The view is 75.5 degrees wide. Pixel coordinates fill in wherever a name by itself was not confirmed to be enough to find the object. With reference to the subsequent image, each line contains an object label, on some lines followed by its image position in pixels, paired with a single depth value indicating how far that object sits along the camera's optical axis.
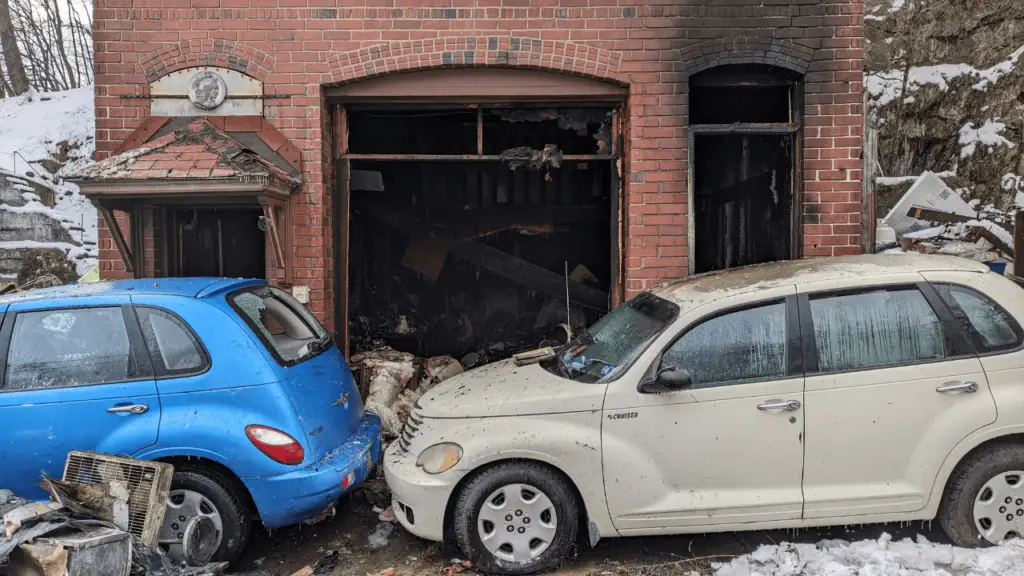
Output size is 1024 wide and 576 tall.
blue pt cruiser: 3.85
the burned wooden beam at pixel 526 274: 10.08
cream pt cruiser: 3.80
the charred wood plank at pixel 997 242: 10.64
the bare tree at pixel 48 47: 15.23
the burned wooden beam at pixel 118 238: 5.74
